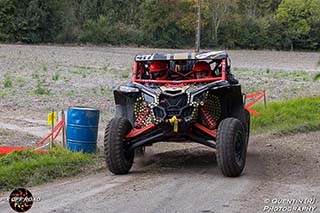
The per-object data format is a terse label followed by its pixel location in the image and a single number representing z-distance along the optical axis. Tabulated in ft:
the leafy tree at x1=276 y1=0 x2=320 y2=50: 246.27
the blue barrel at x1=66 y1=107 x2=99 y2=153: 41.50
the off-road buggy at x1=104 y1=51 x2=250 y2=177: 36.47
